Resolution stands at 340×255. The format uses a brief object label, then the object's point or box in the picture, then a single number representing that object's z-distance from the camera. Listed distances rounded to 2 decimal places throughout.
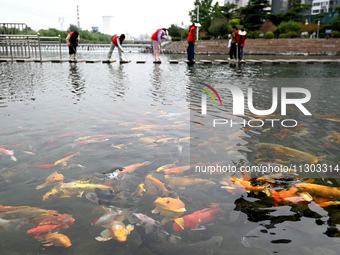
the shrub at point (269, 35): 40.69
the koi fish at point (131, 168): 3.21
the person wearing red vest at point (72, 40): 17.41
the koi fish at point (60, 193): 2.74
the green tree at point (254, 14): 49.41
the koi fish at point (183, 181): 2.96
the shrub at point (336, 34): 39.83
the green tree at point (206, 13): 61.03
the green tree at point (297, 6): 53.81
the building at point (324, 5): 74.04
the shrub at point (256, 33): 44.16
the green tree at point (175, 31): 62.22
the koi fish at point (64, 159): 3.46
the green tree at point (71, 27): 93.03
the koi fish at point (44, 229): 2.20
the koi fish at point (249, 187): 2.82
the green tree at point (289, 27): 44.59
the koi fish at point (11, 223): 2.29
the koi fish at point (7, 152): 3.64
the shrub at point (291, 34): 41.94
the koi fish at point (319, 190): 2.70
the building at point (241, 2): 83.91
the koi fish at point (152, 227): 2.15
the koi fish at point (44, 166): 3.32
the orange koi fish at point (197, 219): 2.29
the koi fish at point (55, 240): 2.07
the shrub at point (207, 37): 50.81
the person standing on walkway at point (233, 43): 17.59
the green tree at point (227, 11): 58.58
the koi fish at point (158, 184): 2.81
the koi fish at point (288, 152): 3.55
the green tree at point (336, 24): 43.01
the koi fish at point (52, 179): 2.92
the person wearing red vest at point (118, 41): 17.48
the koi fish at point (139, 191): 2.75
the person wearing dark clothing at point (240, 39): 17.23
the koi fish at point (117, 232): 2.13
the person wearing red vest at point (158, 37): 17.40
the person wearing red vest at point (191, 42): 17.12
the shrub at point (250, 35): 44.72
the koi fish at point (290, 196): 2.63
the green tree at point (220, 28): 48.62
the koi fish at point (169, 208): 2.42
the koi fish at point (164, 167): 3.25
